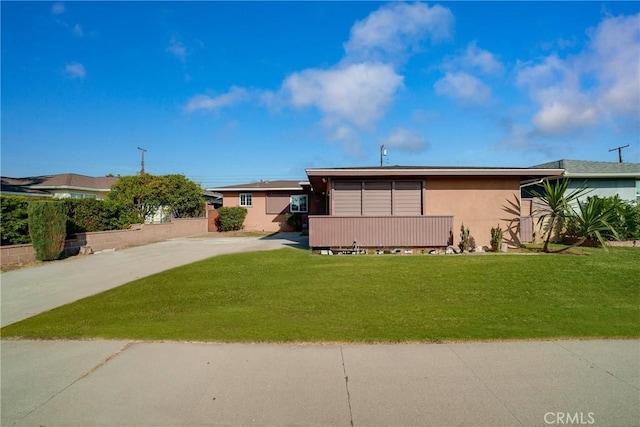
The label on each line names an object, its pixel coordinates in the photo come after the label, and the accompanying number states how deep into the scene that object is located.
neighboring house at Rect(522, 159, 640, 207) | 17.30
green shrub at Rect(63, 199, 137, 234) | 13.39
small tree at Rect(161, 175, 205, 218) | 23.19
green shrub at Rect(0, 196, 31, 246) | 10.62
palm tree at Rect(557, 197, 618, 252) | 11.69
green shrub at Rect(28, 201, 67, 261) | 10.96
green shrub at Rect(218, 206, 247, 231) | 22.86
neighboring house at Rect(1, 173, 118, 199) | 23.39
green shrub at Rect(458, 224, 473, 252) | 11.48
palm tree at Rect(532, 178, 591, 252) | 11.13
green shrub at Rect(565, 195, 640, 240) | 13.08
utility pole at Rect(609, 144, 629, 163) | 35.66
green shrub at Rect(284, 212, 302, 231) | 22.71
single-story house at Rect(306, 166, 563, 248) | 11.73
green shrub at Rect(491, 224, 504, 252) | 11.59
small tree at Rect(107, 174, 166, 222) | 21.02
